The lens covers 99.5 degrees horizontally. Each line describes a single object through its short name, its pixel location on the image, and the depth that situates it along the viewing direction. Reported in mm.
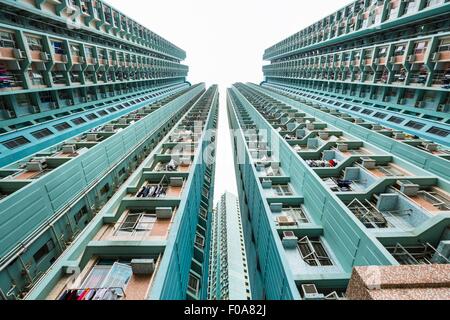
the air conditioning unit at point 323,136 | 21120
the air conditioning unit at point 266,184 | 17989
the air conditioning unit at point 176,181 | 14934
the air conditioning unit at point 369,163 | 14609
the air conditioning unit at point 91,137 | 22370
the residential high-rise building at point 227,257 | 79812
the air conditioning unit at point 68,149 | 18547
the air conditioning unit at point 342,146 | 17734
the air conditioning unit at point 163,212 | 11375
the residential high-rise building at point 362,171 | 8750
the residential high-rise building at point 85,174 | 8805
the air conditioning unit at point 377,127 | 25670
